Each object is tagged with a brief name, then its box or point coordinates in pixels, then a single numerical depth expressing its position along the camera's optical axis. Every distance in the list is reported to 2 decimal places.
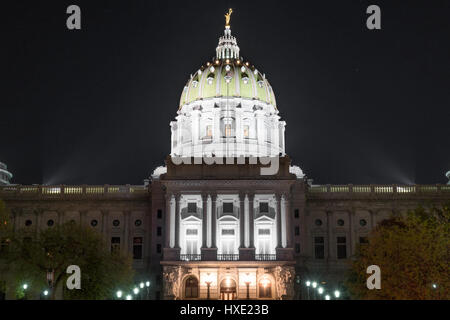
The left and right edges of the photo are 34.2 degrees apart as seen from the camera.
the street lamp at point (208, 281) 84.31
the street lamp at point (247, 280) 84.81
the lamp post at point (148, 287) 88.72
